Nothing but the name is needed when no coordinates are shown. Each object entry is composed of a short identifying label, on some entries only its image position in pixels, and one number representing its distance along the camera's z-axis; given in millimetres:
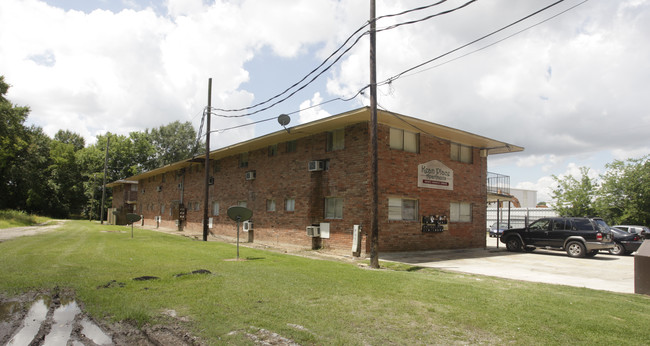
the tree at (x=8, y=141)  31192
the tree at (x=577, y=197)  29125
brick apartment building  16250
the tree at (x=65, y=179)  65312
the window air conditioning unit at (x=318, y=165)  17828
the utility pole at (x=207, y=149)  21808
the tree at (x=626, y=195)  26266
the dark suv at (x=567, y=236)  16812
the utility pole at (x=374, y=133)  12172
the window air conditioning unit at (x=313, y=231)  17564
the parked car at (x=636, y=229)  20938
